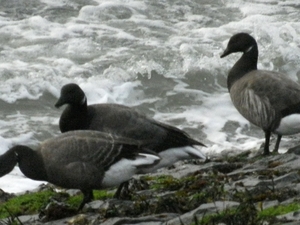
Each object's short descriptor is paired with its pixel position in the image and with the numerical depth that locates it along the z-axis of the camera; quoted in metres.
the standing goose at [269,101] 22.94
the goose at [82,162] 17.33
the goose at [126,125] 19.98
